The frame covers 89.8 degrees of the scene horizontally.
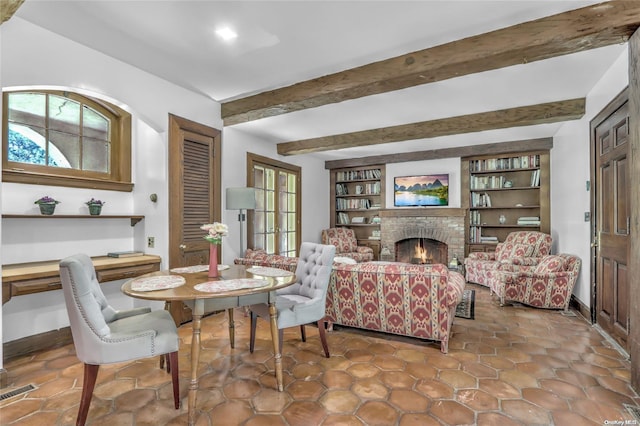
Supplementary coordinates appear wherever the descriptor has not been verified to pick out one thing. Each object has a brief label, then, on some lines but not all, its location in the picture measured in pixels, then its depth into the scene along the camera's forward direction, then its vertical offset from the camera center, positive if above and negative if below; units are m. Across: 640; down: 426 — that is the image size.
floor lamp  3.92 +0.21
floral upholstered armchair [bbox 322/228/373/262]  6.91 -0.60
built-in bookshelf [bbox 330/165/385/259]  7.37 +0.32
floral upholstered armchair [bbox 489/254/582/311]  3.94 -0.88
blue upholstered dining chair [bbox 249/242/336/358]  2.51 -0.71
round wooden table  1.89 -0.47
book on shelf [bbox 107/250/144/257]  3.33 -0.41
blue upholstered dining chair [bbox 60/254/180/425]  1.69 -0.69
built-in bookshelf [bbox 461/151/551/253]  5.88 +0.35
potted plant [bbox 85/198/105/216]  3.18 +0.10
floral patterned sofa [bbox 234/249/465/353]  2.78 -0.77
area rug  3.82 -1.20
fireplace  6.26 -0.39
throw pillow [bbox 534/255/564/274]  4.01 -0.66
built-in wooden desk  2.38 -0.48
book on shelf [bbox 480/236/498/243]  6.15 -0.49
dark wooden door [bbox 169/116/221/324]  3.54 +0.30
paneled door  2.77 -0.05
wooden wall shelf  2.60 +0.00
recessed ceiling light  2.47 +1.43
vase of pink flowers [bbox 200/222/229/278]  2.44 -0.18
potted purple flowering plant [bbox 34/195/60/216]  2.82 +0.11
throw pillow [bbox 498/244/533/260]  5.04 -0.60
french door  5.25 +0.15
